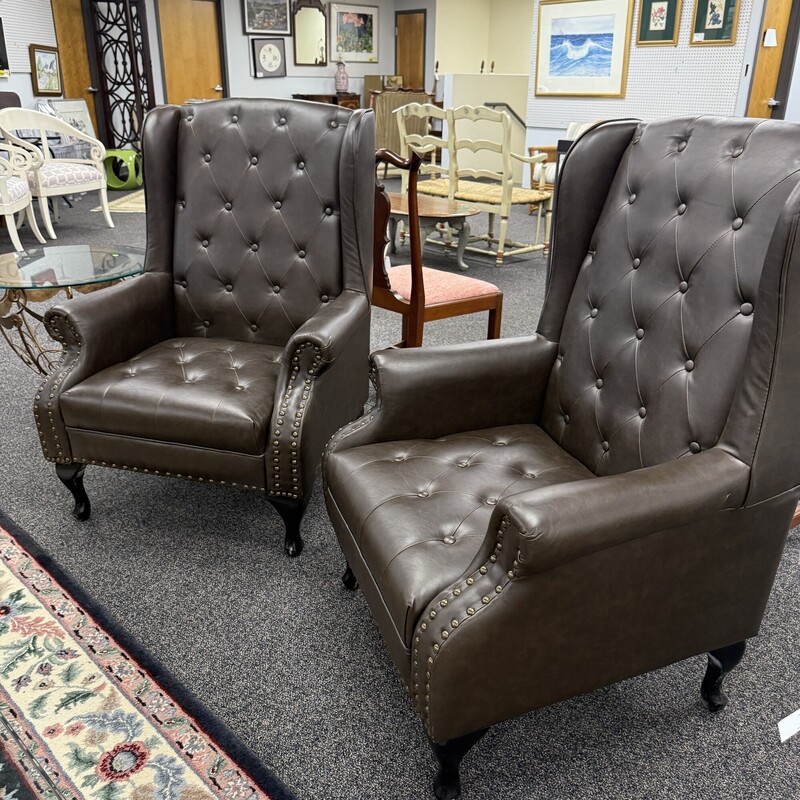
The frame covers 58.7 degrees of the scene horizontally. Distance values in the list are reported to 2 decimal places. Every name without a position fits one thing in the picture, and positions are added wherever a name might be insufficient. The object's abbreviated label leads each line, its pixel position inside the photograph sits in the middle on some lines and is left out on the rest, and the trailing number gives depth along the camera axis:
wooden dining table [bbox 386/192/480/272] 4.40
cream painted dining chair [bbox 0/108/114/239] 5.59
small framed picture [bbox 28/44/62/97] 7.53
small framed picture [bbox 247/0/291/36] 9.59
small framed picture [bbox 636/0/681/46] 6.48
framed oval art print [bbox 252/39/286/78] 9.84
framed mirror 10.06
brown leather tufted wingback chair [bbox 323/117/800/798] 1.13
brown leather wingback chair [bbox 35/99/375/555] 1.88
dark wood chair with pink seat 2.91
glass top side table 2.35
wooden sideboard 10.39
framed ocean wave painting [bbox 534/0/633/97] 6.94
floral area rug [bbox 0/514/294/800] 1.34
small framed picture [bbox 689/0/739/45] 6.07
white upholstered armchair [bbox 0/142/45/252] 4.99
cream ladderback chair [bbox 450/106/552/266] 4.63
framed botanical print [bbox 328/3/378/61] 10.46
